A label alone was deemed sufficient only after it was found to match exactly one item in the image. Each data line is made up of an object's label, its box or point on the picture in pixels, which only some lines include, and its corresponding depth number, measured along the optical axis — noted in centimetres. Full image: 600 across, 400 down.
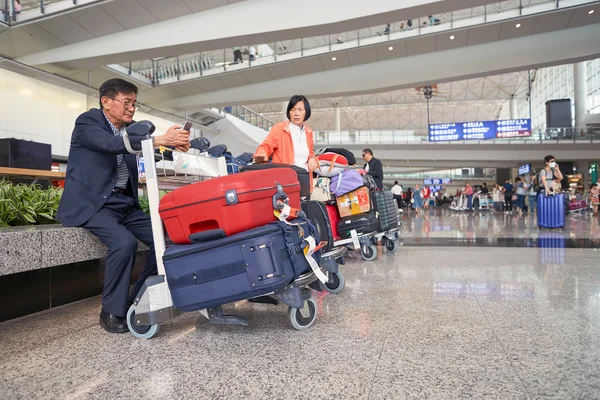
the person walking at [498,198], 2652
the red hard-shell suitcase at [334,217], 458
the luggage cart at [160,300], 221
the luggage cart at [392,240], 572
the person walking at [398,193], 2037
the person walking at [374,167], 721
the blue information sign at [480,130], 2894
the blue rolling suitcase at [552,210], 933
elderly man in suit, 236
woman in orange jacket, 359
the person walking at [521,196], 2144
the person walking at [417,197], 2927
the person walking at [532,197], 1485
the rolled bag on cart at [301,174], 271
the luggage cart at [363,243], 442
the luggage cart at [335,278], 324
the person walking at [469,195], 2836
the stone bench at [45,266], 232
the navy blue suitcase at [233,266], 201
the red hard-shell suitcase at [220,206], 203
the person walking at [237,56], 1498
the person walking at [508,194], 2391
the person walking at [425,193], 3055
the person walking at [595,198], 1920
